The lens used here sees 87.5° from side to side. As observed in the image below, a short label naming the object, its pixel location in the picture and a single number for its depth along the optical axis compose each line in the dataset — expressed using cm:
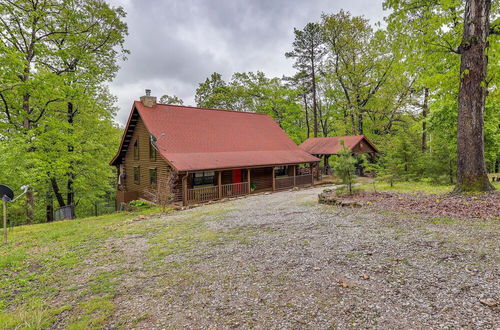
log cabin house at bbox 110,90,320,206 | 1614
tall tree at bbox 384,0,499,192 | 855
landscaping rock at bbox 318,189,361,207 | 992
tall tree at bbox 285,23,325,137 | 2964
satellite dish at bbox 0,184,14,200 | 787
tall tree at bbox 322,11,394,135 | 2789
